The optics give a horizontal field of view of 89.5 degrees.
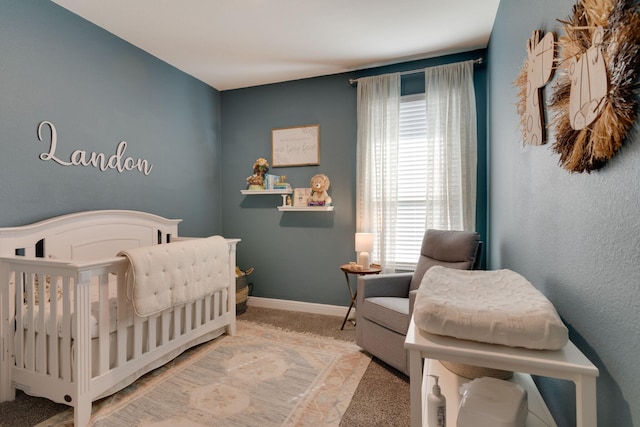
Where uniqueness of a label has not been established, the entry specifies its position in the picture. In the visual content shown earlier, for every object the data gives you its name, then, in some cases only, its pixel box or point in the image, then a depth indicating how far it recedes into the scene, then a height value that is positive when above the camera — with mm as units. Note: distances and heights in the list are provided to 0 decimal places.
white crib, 1653 -607
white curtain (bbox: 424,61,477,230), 2834 +602
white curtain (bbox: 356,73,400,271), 3080 +525
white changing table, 746 -369
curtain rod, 2822 +1346
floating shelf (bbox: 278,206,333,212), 3273 +76
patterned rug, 1708 -1061
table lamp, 2951 -284
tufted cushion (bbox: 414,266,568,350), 824 -274
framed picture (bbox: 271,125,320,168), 3461 +762
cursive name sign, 2172 +449
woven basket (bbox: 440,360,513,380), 1183 -593
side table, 2836 -491
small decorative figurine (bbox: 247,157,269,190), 3566 +456
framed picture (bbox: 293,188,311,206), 3459 +211
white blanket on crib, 1854 -370
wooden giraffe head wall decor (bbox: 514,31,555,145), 1202 +543
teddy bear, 3309 +253
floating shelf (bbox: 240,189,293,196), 3441 +263
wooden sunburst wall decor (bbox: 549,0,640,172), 696 +330
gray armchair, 2131 -611
